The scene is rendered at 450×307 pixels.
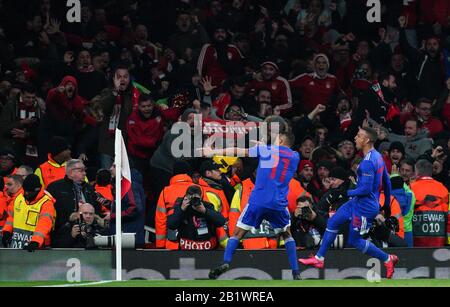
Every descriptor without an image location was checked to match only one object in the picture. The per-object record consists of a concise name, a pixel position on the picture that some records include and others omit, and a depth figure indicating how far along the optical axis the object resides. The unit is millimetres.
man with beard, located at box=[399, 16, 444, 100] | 22484
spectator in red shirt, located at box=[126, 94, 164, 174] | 19812
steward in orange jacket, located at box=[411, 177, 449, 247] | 18188
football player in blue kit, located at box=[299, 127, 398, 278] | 16172
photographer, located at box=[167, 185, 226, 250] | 16922
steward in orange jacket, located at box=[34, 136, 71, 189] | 18547
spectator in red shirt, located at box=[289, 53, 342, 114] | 21672
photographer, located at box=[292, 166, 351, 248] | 17344
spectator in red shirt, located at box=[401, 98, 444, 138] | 21469
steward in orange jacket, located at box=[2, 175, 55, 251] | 17094
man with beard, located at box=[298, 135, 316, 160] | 19891
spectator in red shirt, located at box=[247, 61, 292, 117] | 21345
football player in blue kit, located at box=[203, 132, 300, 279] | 16141
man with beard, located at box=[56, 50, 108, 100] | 20891
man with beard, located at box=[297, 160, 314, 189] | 19094
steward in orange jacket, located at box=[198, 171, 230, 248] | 17594
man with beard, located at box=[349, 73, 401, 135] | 21188
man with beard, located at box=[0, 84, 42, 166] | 20344
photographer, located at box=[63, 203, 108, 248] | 17250
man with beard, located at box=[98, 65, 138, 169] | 20078
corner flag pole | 15945
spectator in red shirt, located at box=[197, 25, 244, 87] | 21906
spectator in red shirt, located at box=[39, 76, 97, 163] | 20062
